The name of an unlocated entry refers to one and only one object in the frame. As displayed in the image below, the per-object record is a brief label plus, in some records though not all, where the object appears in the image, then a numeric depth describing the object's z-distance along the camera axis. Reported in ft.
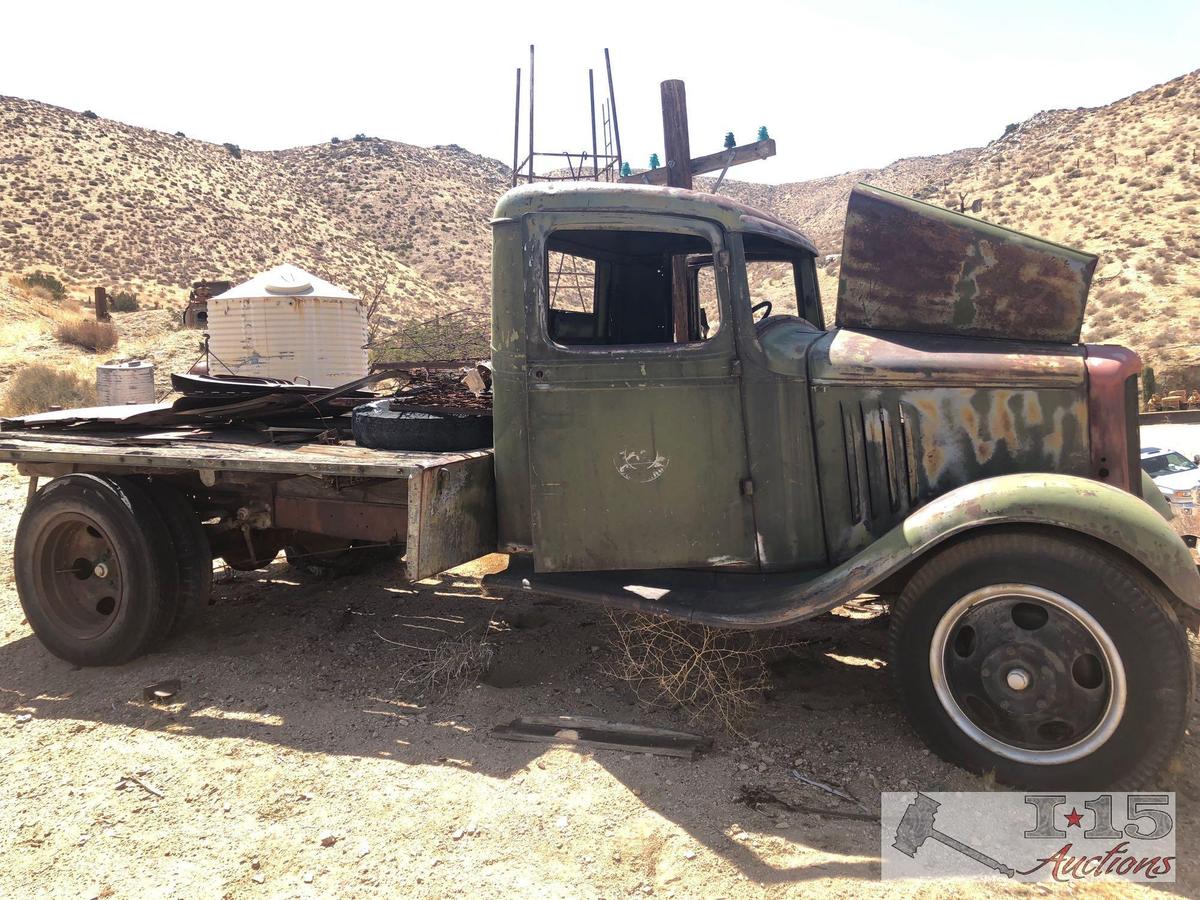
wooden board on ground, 11.25
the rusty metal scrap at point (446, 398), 14.12
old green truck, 9.61
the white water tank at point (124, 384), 40.78
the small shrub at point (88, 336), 77.51
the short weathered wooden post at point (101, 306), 80.43
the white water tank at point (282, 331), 42.39
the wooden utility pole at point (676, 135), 21.58
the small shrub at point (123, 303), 93.86
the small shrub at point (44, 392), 55.93
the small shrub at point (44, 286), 91.49
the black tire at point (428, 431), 13.93
